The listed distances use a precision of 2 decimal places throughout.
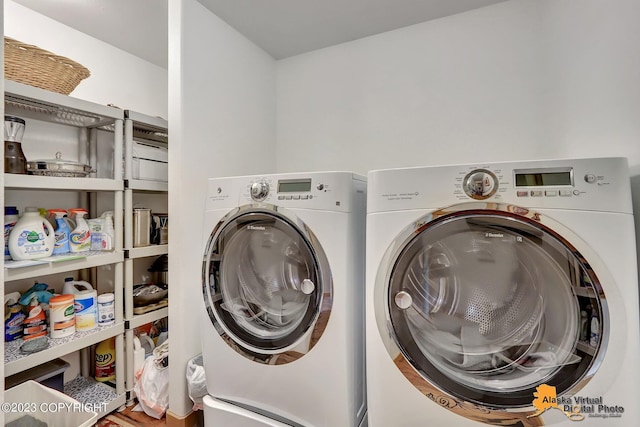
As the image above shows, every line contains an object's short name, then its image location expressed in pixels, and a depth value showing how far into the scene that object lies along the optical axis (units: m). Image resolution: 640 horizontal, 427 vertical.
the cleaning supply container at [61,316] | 1.45
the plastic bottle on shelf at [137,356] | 1.73
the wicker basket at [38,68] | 1.30
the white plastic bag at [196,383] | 1.36
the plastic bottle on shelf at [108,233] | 1.67
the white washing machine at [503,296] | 0.73
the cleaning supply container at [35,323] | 1.41
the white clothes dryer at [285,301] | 0.99
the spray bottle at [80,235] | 1.57
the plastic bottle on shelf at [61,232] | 1.51
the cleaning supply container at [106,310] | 1.62
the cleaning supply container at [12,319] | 1.41
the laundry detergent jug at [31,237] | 1.35
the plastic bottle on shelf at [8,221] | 1.38
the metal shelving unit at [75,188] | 1.29
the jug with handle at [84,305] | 1.54
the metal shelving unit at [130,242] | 1.69
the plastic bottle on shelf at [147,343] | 1.93
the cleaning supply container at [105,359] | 1.75
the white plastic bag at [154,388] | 1.53
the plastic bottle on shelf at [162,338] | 1.97
